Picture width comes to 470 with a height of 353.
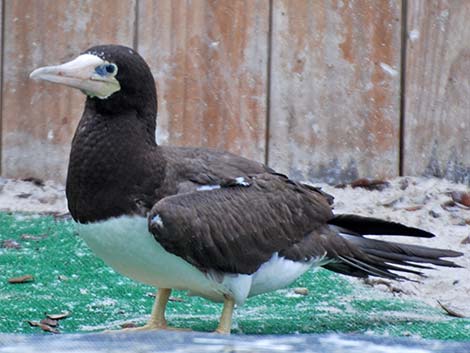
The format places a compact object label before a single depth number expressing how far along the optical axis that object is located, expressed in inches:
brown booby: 273.1
